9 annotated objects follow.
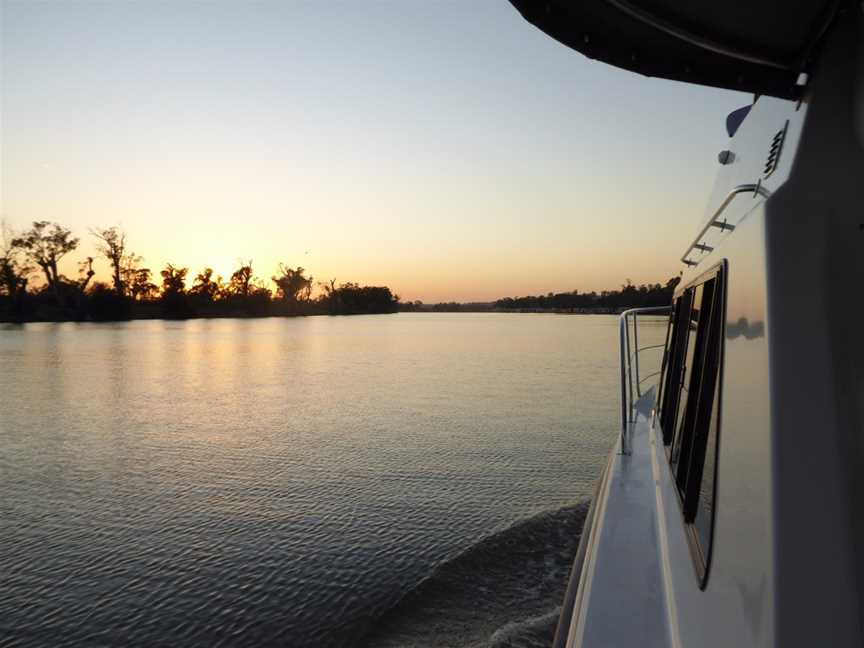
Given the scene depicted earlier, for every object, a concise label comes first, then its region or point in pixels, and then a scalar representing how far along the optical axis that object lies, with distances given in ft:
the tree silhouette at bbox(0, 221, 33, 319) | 215.72
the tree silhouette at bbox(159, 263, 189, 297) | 286.50
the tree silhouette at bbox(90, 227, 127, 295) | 240.94
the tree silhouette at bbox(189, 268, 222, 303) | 315.58
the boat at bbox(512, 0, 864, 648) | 3.60
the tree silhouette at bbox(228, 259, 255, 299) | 339.98
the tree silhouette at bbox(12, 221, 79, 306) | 218.38
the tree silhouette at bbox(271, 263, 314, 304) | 387.75
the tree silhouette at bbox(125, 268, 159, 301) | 260.42
